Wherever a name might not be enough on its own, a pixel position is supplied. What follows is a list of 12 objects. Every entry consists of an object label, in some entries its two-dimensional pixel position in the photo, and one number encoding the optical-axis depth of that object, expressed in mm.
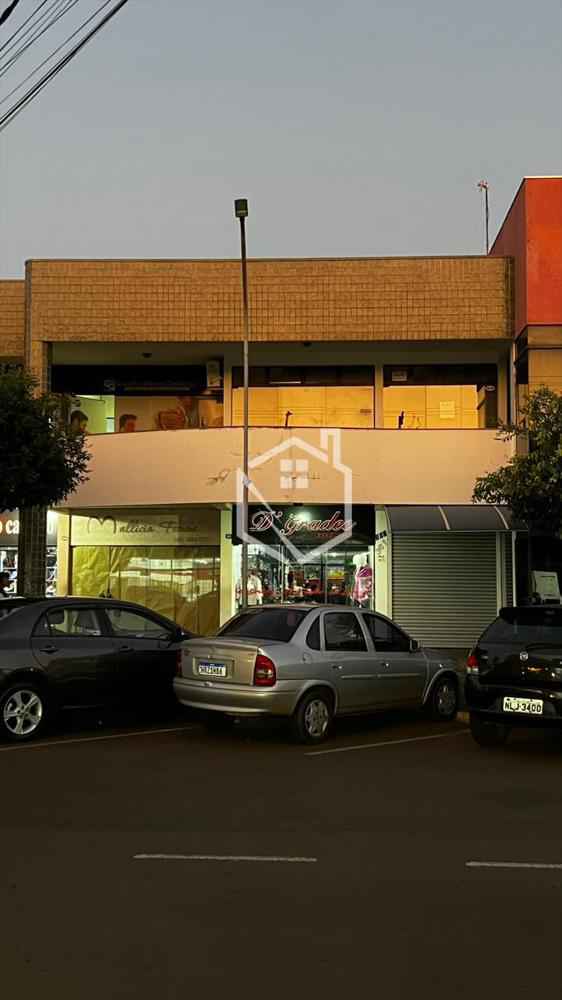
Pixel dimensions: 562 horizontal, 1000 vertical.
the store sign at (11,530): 23656
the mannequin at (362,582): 22594
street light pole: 18656
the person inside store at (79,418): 24094
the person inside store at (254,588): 22656
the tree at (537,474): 15312
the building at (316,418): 21078
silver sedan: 10969
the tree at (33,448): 15984
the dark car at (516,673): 10273
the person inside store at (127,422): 24406
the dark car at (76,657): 11164
